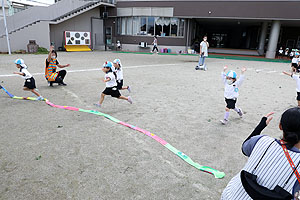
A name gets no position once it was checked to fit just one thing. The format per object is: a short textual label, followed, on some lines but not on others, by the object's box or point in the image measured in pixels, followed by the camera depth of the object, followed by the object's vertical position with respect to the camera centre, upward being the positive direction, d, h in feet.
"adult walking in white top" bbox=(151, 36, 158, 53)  82.19 -0.31
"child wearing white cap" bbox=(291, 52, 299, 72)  32.19 -2.21
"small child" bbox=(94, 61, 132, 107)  18.74 -3.53
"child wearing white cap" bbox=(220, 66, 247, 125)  16.51 -3.14
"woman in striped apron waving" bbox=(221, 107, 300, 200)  4.94 -2.62
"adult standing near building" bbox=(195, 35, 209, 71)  44.37 -1.43
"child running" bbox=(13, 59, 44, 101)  21.26 -3.66
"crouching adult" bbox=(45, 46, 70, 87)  26.81 -3.60
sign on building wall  82.23 +0.77
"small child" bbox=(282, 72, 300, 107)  19.02 -2.60
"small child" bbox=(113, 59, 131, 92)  22.89 -3.13
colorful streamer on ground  10.74 -5.73
